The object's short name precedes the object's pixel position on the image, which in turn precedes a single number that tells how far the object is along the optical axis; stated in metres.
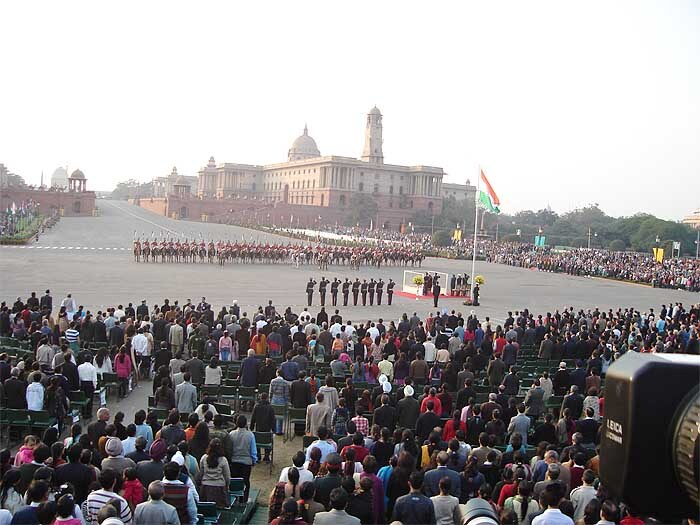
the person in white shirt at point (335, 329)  17.83
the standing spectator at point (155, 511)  5.66
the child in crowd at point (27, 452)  7.10
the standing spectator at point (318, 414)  9.82
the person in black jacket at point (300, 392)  11.43
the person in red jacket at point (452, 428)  9.57
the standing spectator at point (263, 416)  9.89
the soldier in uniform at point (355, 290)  29.30
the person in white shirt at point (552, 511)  5.77
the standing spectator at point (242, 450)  8.45
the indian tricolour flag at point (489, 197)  31.56
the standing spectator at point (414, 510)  5.96
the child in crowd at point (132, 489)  6.39
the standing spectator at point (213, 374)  12.44
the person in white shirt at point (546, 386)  13.03
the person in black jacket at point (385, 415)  9.68
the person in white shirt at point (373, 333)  16.97
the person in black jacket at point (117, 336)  15.77
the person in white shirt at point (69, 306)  20.19
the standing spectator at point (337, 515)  5.52
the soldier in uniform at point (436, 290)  29.97
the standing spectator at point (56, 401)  10.27
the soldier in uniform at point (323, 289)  27.86
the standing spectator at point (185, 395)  10.62
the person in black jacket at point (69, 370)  11.49
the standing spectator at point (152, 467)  6.90
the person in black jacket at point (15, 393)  10.27
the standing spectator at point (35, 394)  10.22
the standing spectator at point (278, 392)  11.81
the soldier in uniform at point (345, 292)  28.84
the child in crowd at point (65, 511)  5.24
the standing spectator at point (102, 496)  5.98
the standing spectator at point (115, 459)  6.95
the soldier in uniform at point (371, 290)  29.59
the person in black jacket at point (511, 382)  12.47
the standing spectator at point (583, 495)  6.67
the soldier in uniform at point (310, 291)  27.55
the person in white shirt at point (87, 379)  12.07
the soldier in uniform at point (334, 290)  29.06
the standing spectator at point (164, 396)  10.48
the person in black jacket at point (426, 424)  9.48
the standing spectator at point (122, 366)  13.49
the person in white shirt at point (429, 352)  16.47
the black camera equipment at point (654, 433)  1.96
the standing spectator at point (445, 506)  6.19
